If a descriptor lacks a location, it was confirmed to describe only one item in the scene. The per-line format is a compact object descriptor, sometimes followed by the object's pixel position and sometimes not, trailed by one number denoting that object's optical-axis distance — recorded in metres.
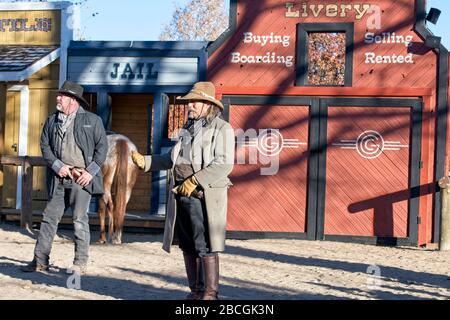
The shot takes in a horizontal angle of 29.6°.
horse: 12.92
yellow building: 16.25
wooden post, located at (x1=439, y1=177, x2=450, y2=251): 13.68
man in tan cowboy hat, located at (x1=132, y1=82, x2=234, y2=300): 7.05
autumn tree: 52.38
